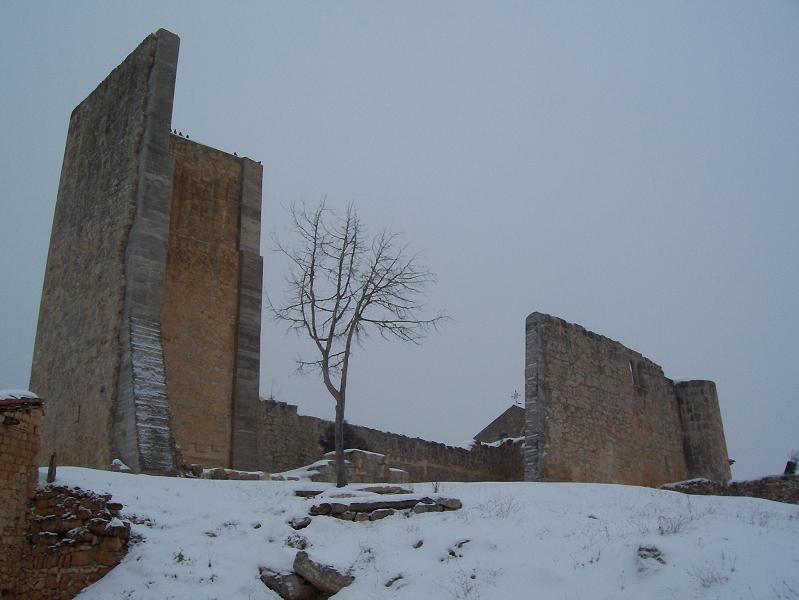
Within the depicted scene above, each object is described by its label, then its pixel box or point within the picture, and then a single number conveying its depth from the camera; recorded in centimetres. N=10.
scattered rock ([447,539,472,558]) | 975
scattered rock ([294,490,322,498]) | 1272
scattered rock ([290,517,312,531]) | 1092
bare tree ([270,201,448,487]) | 1822
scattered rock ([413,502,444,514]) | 1163
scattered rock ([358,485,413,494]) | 1282
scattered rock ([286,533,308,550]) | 1030
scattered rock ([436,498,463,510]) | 1173
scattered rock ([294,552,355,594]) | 931
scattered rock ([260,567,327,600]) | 938
